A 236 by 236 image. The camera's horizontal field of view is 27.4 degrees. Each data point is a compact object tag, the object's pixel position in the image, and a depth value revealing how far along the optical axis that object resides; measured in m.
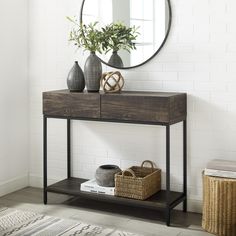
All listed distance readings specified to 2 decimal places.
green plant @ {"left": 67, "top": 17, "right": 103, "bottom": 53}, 3.72
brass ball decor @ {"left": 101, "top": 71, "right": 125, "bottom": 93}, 3.70
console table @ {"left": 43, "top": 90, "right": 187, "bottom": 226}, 3.40
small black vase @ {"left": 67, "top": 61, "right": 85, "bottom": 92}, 3.79
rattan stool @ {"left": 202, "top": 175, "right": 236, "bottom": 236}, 3.21
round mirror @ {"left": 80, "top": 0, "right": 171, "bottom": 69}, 3.74
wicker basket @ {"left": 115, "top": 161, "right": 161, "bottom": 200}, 3.57
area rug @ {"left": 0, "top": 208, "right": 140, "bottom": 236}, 3.30
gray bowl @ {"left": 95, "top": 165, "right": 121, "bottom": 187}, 3.74
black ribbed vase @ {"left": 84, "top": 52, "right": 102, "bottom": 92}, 3.74
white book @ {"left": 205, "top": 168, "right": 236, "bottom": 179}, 3.23
